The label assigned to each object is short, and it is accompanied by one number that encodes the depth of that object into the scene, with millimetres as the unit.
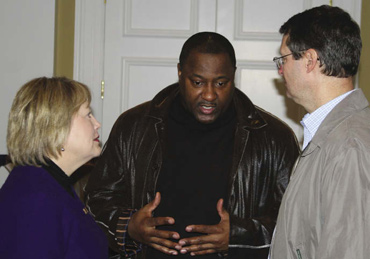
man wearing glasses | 1586
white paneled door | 3787
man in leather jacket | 2518
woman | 1679
